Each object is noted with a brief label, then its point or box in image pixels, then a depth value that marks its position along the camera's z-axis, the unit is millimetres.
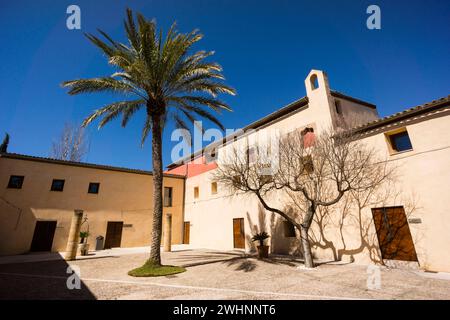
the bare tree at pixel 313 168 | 11023
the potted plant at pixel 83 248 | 16547
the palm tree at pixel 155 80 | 10156
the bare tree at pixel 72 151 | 27031
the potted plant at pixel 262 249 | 13688
